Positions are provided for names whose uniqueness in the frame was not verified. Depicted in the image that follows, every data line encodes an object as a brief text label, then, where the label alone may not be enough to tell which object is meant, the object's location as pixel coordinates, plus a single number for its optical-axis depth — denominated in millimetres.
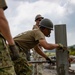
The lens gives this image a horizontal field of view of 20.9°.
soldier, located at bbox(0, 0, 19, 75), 2309
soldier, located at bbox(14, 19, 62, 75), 3383
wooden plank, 3217
